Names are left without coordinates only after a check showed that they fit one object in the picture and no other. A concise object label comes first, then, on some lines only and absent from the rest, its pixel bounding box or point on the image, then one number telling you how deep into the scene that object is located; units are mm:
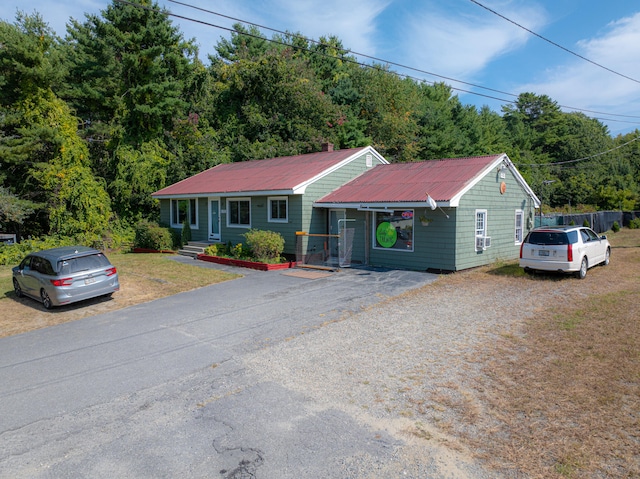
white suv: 13086
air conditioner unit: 16234
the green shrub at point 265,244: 17453
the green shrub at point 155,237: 23094
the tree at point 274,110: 34844
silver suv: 11461
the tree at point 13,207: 21250
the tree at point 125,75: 29656
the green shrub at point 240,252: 19031
